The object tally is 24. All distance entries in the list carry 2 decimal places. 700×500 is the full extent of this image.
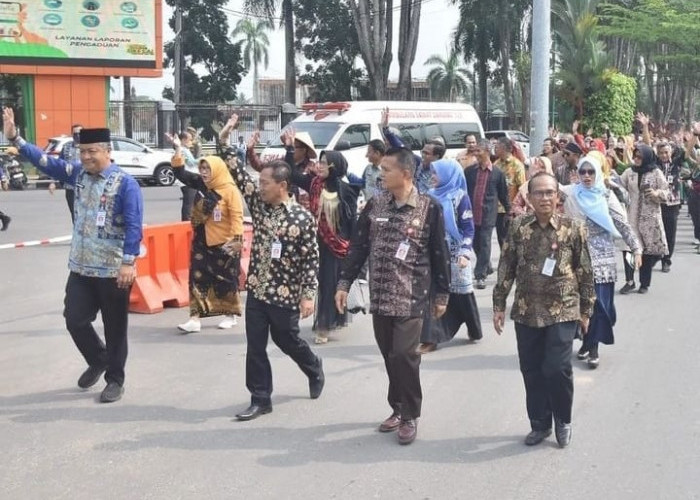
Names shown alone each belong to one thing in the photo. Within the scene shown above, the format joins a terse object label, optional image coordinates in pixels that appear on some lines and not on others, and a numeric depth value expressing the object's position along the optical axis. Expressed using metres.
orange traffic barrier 9.27
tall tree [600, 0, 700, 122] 30.33
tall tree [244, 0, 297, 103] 47.38
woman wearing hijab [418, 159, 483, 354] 7.65
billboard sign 30.81
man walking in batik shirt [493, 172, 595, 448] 5.26
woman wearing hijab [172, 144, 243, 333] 7.73
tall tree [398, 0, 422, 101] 40.69
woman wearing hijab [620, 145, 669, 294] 10.73
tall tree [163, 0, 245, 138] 49.72
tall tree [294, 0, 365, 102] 49.25
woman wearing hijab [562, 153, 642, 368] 7.04
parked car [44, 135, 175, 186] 26.75
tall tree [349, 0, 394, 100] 39.09
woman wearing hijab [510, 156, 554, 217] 7.85
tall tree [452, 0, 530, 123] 49.50
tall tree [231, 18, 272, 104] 74.38
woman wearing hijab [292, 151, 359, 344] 7.66
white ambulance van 19.94
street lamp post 16.73
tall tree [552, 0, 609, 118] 28.50
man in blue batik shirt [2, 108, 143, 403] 6.07
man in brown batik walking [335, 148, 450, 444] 5.34
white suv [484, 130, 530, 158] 35.31
